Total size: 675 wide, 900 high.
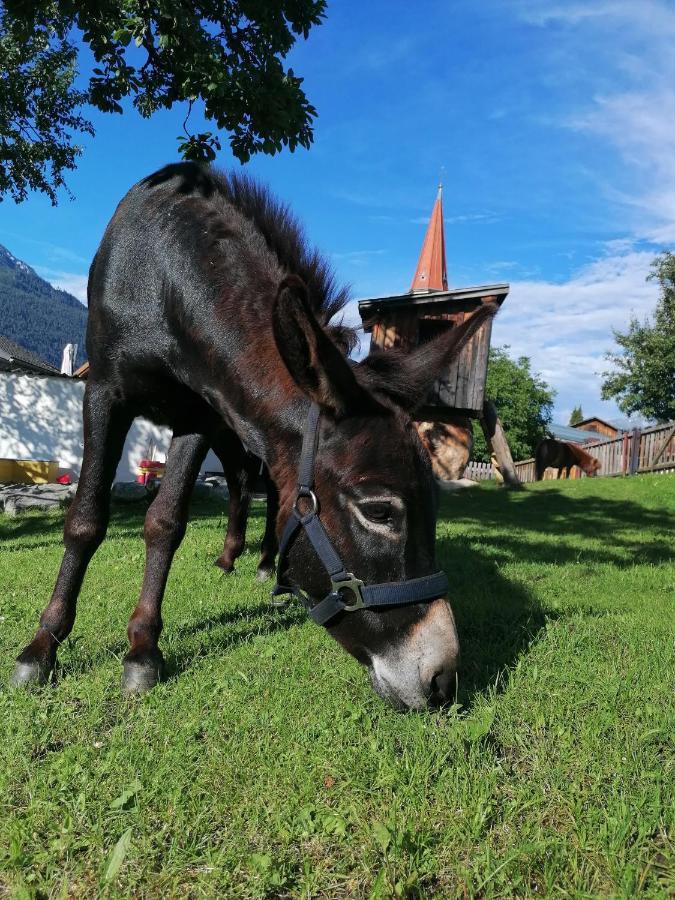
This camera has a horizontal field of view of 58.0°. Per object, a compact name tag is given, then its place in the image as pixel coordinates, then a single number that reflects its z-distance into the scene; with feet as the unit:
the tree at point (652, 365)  126.62
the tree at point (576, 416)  306.10
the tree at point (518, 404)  193.16
